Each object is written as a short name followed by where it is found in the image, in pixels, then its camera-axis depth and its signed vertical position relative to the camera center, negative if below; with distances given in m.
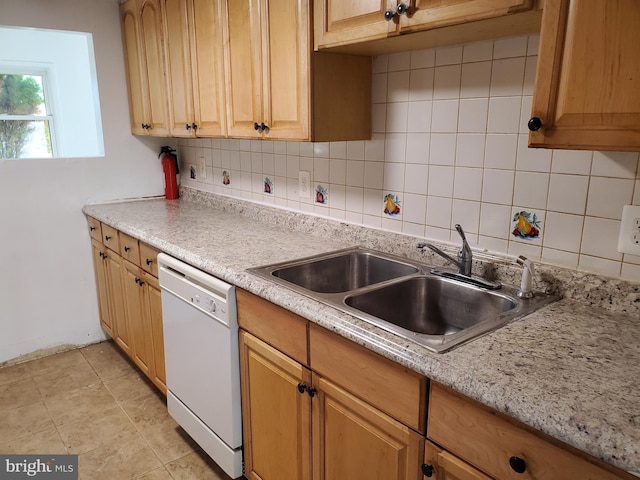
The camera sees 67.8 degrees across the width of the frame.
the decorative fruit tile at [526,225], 1.43 -0.27
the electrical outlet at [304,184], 2.22 -0.23
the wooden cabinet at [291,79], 1.68 +0.20
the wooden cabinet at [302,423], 1.17 -0.79
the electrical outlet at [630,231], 1.22 -0.24
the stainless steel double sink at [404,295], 1.23 -0.49
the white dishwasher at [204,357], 1.69 -0.85
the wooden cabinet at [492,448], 0.82 -0.58
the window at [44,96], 3.79 +0.29
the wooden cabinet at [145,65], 2.58 +0.38
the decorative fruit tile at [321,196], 2.14 -0.27
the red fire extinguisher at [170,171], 3.14 -0.25
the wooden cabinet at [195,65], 2.11 +0.32
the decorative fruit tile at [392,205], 1.83 -0.27
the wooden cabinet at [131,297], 2.29 -0.86
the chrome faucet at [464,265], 1.50 -0.42
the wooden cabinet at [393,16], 1.14 +0.31
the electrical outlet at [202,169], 3.00 -0.22
